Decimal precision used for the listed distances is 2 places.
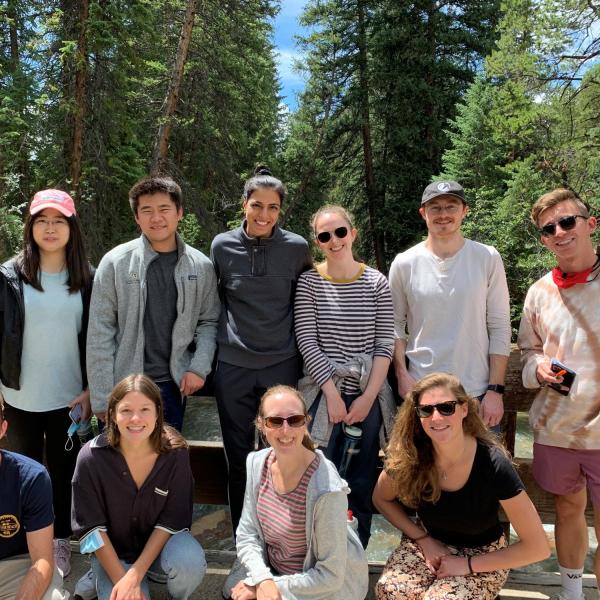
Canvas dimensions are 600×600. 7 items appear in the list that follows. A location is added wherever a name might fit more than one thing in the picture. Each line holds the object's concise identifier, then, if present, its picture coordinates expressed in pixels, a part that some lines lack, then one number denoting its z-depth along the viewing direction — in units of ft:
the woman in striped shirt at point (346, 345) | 9.48
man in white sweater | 9.64
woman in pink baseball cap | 9.68
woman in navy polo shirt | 8.48
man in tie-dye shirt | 8.97
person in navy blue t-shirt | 8.04
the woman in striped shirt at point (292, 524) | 7.83
